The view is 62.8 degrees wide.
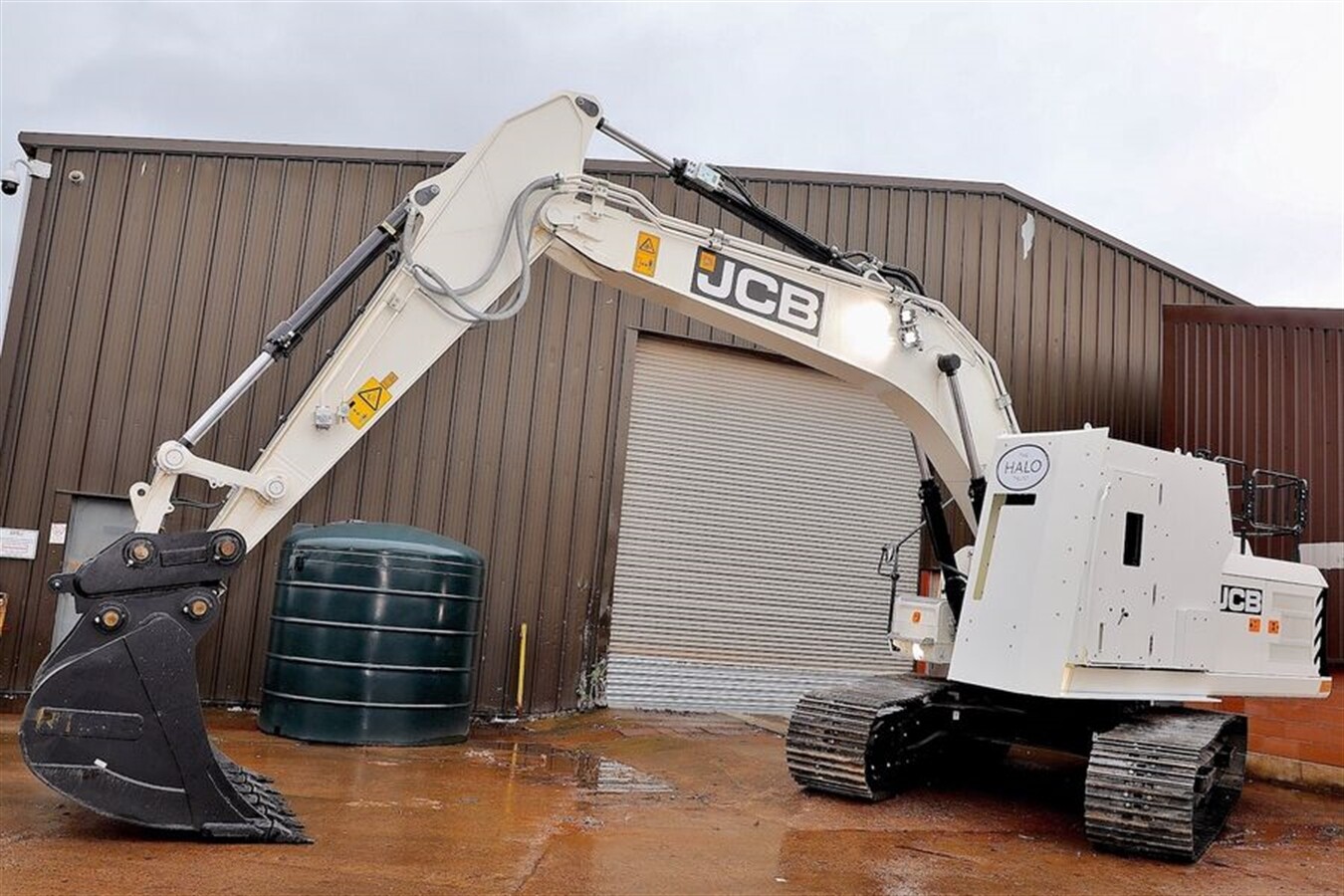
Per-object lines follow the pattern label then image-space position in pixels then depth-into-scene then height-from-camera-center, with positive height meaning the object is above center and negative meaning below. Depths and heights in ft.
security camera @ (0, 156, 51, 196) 34.81 +11.43
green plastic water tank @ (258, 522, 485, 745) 28.07 -1.93
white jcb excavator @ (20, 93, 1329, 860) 16.25 +1.03
